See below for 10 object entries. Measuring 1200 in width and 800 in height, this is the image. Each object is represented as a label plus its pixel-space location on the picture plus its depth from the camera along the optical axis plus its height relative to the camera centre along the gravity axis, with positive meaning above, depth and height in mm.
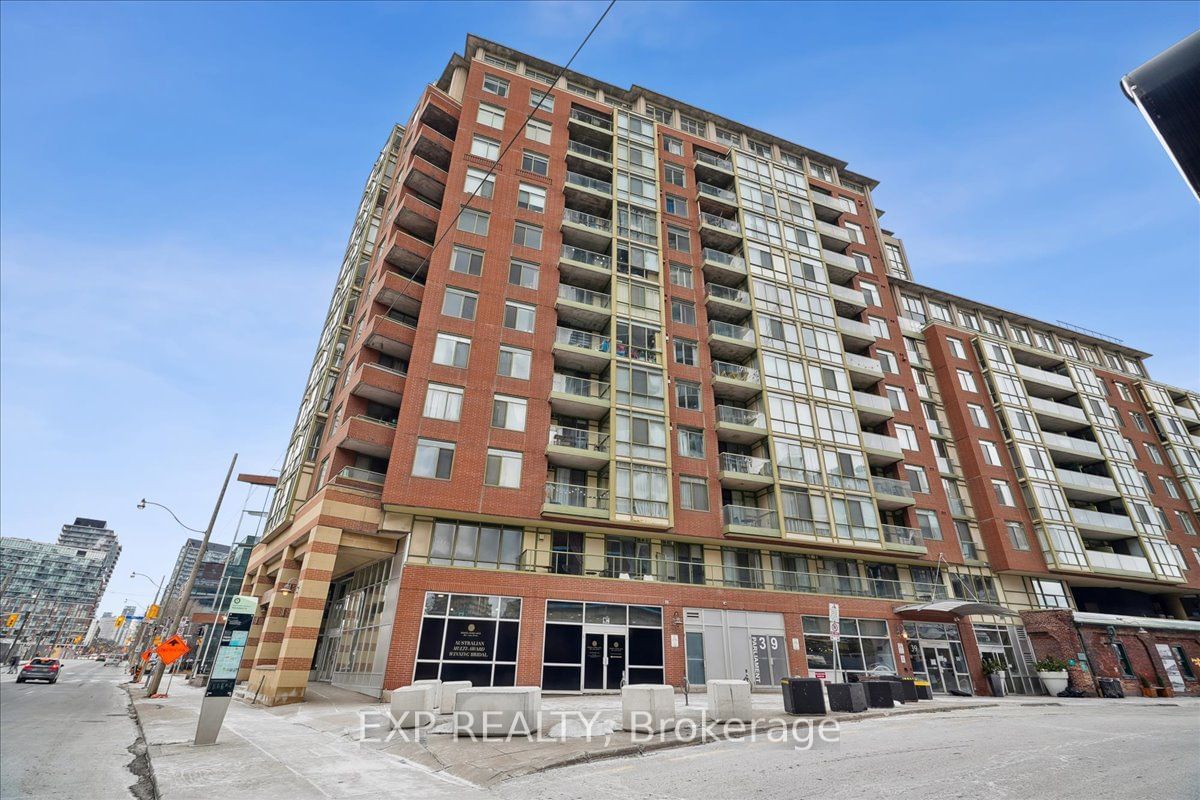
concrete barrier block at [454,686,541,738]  11789 -962
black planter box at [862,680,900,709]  17734 -621
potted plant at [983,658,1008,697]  28953 +46
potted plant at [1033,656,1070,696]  29359 +99
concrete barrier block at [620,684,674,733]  12375 -849
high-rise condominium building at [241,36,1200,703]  23484 +10823
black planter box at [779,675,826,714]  15188 -648
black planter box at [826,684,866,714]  16281 -722
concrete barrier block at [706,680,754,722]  13648 -739
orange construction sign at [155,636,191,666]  18594 +114
